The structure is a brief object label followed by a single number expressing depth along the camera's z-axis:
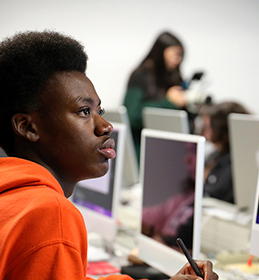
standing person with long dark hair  4.34
